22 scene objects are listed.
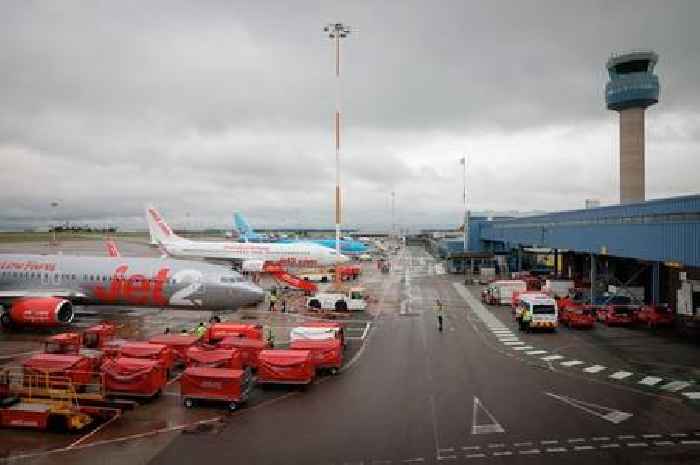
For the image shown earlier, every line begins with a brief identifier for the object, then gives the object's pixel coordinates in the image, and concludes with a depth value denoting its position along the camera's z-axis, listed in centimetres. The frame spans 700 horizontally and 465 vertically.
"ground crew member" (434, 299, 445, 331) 3576
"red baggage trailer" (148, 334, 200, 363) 2523
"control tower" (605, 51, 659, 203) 9394
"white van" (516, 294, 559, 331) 3531
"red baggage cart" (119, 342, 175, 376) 2192
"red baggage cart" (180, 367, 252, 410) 1956
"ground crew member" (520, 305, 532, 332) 3547
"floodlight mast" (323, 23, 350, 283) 4691
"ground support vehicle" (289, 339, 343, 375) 2431
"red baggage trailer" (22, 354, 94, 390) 2030
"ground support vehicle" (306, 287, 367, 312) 4459
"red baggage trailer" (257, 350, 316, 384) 2194
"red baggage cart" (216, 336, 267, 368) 2415
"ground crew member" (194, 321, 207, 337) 2908
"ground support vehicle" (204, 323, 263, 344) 2781
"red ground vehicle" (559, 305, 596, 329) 3709
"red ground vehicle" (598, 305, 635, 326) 3872
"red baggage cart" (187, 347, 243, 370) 2169
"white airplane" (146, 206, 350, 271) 7788
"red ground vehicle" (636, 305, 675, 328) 3750
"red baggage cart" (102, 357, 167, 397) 2025
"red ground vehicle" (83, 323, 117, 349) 2842
